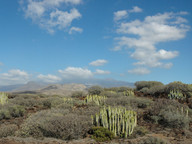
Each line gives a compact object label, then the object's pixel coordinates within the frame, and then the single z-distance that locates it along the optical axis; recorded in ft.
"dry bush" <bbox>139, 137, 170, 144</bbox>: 19.75
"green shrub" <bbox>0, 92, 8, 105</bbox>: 47.69
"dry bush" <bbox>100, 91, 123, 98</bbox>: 53.57
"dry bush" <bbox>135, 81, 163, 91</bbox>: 70.90
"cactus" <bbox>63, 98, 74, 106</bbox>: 45.87
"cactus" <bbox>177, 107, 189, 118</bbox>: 32.56
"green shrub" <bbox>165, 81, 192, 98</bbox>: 51.03
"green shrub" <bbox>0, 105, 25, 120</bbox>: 37.32
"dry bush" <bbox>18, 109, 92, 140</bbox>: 24.81
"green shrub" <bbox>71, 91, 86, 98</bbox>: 67.62
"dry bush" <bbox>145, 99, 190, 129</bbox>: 28.91
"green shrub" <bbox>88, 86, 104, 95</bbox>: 66.77
